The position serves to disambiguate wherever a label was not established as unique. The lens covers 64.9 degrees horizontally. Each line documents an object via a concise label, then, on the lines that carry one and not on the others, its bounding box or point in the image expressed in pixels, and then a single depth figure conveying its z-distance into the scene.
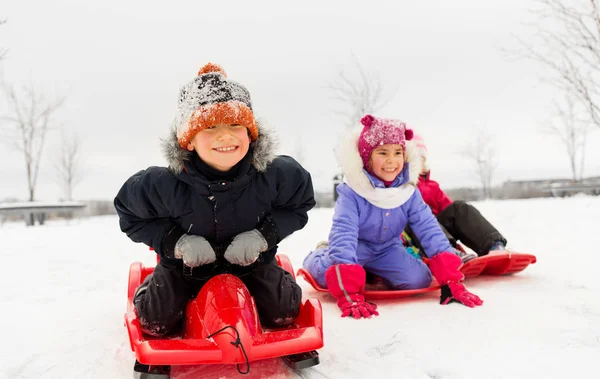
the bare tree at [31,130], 14.37
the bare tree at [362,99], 16.78
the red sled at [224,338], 1.68
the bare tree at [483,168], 28.42
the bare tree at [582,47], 7.18
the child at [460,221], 3.68
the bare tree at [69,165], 21.00
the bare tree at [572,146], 20.71
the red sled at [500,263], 3.33
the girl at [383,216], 2.99
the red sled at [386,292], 2.95
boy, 2.09
